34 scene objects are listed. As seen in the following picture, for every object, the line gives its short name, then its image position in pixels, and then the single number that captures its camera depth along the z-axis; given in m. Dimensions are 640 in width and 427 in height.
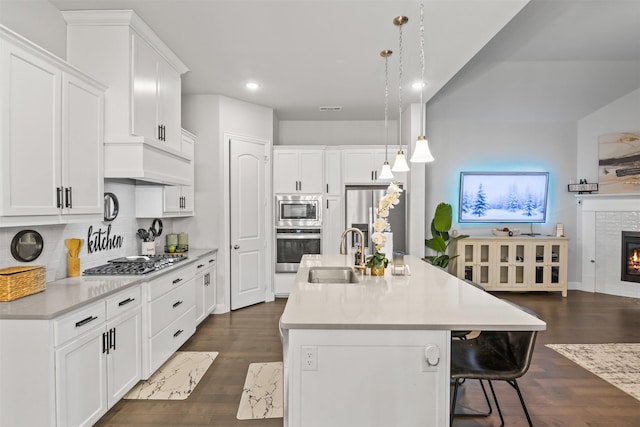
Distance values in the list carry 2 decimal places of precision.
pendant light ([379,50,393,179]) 3.10
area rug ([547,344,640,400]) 2.76
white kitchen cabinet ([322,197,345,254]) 5.18
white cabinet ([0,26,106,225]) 1.79
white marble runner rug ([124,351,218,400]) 2.53
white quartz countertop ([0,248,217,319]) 1.73
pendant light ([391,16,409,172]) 2.68
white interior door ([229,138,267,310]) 4.60
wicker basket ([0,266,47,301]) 1.89
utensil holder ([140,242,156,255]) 3.54
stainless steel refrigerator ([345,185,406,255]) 5.01
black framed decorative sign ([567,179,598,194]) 5.62
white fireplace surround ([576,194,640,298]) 5.35
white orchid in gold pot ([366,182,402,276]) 2.47
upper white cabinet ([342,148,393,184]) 5.21
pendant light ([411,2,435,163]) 2.18
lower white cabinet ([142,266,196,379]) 2.63
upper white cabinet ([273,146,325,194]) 5.18
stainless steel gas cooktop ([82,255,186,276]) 2.60
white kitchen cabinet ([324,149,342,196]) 5.22
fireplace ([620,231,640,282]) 5.28
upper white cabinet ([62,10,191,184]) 2.62
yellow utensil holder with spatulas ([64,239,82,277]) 2.52
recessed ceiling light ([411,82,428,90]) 4.11
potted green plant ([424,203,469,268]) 5.12
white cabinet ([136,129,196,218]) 3.52
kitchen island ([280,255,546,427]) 1.54
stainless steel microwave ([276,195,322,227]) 5.14
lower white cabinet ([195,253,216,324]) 3.85
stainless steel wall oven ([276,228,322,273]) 5.14
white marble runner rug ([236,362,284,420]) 2.31
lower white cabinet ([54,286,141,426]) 1.80
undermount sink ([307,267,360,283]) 2.76
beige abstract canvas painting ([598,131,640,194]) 5.35
